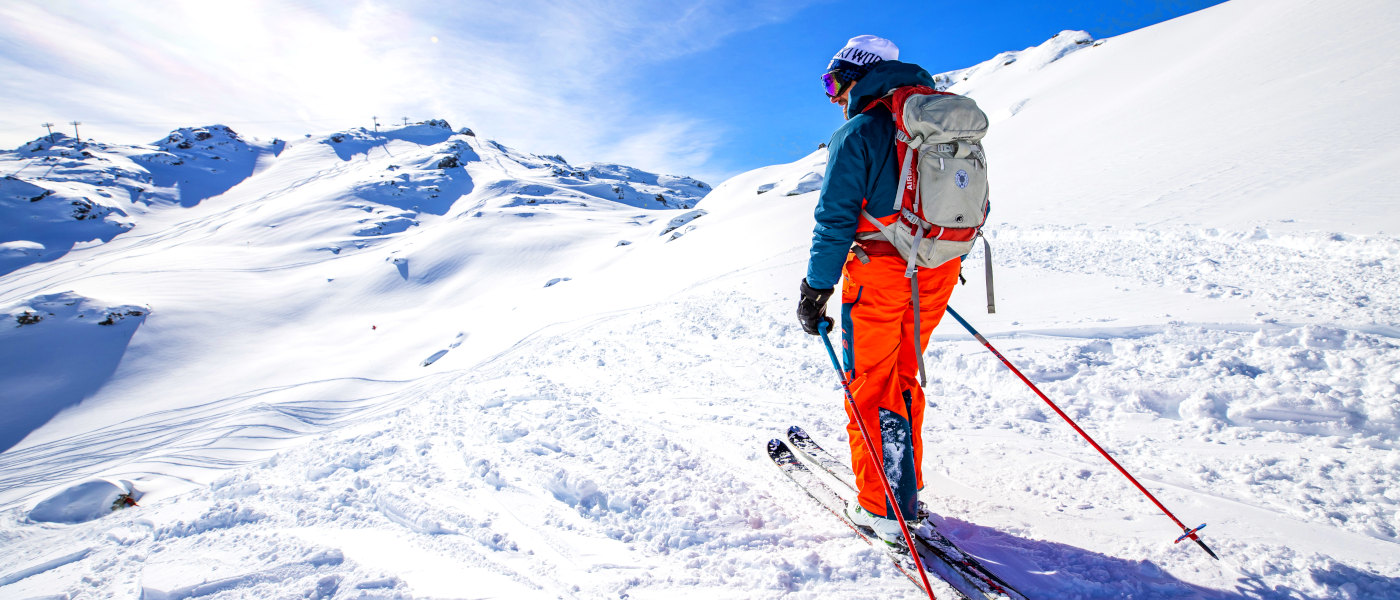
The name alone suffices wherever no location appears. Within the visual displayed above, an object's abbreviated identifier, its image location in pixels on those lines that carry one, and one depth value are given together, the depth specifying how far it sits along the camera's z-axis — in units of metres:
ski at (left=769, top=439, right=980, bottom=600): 2.14
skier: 2.23
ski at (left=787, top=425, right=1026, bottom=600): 2.09
